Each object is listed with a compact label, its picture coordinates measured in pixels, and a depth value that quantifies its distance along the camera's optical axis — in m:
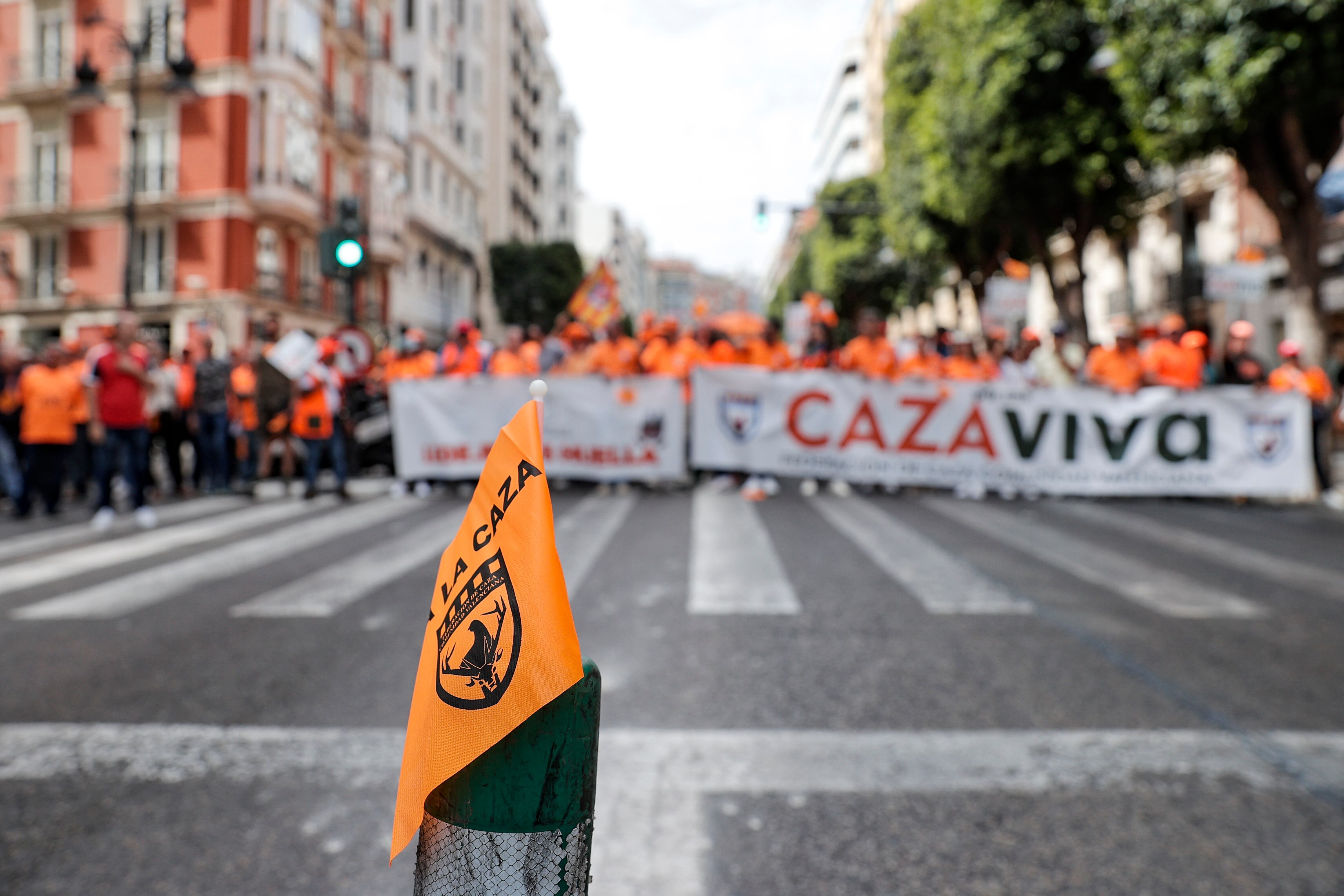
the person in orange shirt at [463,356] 11.99
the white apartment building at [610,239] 116.12
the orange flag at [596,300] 19.67
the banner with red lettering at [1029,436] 10.12
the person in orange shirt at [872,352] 10.88
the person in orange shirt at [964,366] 11.42
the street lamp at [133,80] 16.53
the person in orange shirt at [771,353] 11.43
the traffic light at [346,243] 9.36
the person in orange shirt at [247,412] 11.77
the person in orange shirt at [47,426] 9.74
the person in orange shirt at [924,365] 10.86
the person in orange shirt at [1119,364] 10.97
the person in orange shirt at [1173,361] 10.73
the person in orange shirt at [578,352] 11.71
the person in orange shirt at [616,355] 11.47
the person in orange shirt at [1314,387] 10.98
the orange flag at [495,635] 0.99
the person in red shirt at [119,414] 8.59
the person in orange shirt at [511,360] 11.83
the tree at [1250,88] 12.64
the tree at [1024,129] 19.53
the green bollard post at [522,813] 1.00
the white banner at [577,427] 11.11
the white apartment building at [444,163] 39.69
